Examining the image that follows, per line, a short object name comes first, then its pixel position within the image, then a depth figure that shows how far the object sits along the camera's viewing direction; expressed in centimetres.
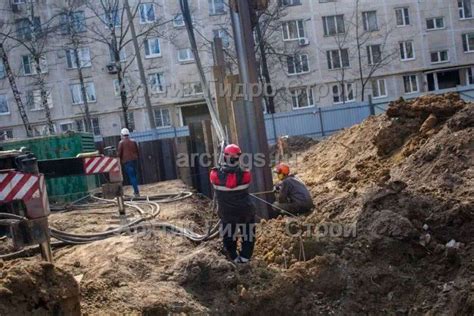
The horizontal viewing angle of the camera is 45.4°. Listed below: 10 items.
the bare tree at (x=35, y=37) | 2833
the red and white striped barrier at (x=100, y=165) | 694
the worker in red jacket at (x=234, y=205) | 683
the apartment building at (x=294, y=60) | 3856
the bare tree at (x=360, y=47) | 4094
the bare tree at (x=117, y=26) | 3012
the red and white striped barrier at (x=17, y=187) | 482
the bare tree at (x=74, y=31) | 3222
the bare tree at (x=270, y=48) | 2980
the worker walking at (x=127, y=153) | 1292
